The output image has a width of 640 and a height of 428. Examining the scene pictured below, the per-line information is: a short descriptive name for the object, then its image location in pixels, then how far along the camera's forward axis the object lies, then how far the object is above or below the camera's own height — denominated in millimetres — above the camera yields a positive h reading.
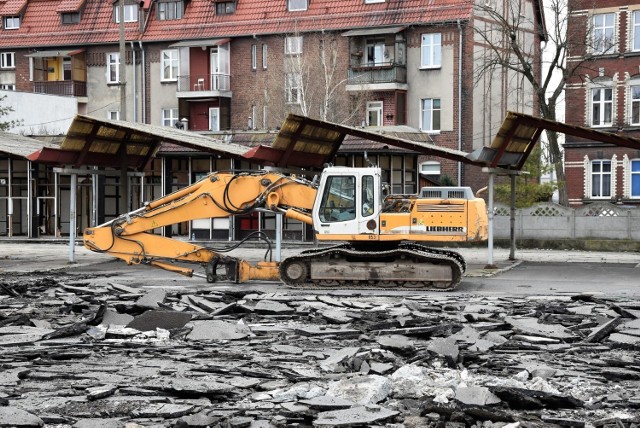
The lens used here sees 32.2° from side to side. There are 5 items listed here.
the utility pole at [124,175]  34053 +182
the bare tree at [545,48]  47906 +6390
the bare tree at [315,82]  57719 +5223
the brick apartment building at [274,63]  57719 +6562
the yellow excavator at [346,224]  24609 -977
